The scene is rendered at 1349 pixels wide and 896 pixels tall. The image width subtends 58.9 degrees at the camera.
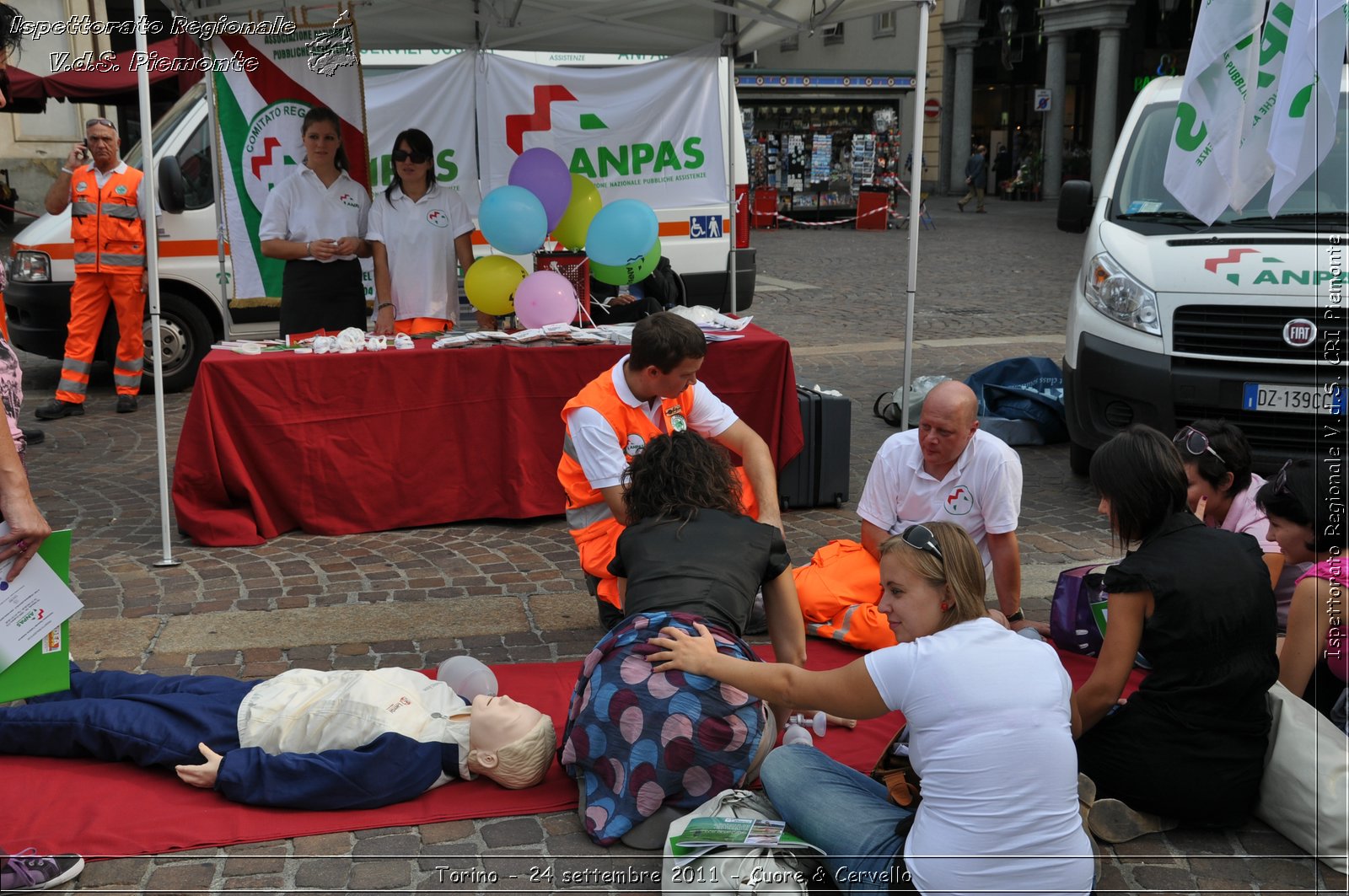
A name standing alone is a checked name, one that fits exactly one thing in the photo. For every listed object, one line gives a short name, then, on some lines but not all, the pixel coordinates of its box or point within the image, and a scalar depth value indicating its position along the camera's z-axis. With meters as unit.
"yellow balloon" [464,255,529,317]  6.79
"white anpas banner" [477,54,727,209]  8.30
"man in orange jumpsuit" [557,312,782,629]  4.43
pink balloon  6.41
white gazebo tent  7.39
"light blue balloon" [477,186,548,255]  6.57
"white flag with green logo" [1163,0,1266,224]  4.28
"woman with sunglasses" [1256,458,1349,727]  3.32
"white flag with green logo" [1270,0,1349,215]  3.93
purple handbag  4.48
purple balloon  7.11
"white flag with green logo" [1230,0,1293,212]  4.14
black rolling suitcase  6.43
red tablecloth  5.79
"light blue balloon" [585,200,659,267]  6.70
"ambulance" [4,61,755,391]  8.95
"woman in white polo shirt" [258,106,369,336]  6.79
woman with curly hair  3.09
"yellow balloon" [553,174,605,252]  7.48
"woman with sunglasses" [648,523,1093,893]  2.60
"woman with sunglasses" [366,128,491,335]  6.84
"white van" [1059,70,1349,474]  5.74
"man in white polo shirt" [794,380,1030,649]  4.36
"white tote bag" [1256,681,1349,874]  3.15
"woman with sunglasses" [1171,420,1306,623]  4.23
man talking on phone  8.58
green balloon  6.85
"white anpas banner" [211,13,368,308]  6.93
